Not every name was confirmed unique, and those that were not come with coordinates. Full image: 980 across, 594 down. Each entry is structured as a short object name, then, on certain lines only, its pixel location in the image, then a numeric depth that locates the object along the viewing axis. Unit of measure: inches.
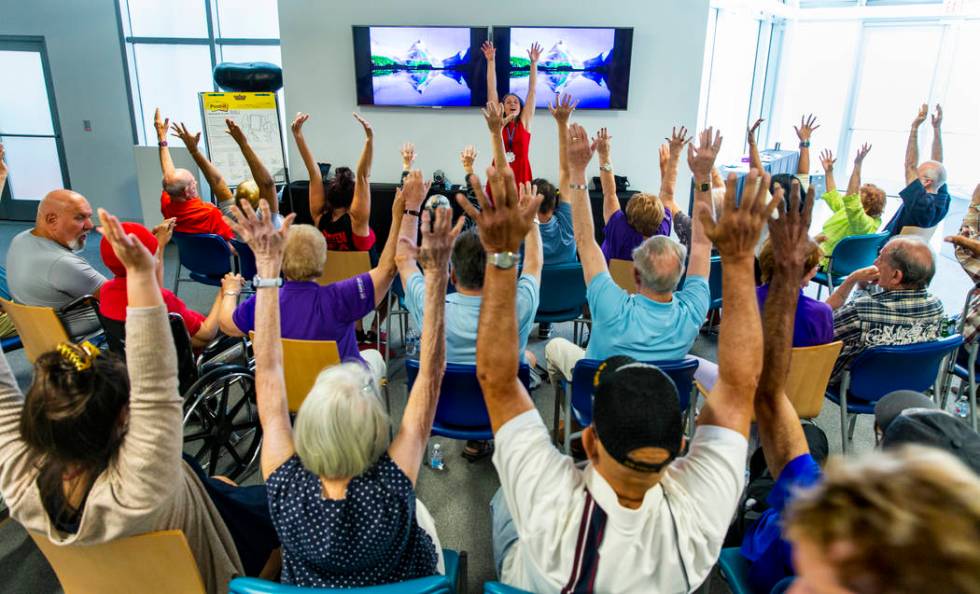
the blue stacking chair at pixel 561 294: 149.6
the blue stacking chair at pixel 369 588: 47.9
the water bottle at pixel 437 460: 123.0
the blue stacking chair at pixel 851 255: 178.1
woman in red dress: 229.0
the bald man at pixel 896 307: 108.2
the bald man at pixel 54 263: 128.9
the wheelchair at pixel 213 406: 107.7
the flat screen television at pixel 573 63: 259.0
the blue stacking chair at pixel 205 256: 183.5
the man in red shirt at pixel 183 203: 189.5
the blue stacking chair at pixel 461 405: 95.7
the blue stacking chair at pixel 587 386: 96.5
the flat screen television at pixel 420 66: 263.9
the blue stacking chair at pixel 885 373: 104.9
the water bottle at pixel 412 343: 177.3
